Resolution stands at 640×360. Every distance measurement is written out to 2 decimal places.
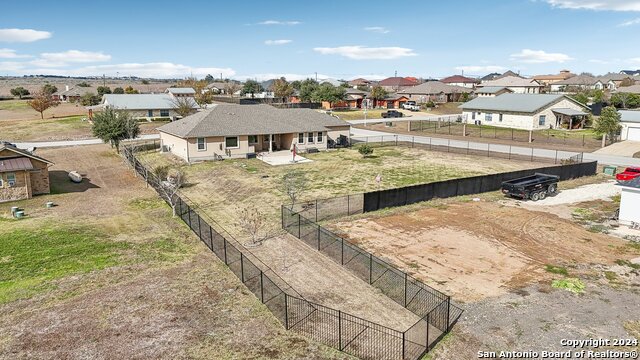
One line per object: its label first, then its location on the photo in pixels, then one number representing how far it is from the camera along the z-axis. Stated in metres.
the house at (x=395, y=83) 174.12
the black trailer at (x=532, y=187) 32.22
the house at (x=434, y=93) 118.69
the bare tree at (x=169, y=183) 29.83
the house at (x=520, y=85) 127.50
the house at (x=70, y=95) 129.38
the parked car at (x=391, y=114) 91.25
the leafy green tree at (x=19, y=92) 148.88
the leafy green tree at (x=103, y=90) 132.64
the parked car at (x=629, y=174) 36.77
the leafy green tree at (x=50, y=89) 135.40
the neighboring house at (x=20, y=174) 32.00
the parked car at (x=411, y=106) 104.90
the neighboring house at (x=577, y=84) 150.68
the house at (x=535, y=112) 68.62
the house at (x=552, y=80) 187.90
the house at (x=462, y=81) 177.32
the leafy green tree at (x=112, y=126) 49.09
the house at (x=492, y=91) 118.94
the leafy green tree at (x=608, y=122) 54.75
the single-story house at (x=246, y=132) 46.19
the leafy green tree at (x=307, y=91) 113.06
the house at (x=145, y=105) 80.82
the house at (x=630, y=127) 58.21
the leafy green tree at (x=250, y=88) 141.00
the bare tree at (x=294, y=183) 33.88
